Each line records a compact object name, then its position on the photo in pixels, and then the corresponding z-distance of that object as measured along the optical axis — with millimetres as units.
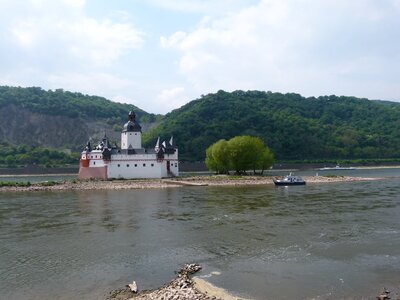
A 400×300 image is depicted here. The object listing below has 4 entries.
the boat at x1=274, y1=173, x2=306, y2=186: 59366
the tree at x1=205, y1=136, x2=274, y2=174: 73625
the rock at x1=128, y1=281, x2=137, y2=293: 14767
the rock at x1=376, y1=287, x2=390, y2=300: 13534
